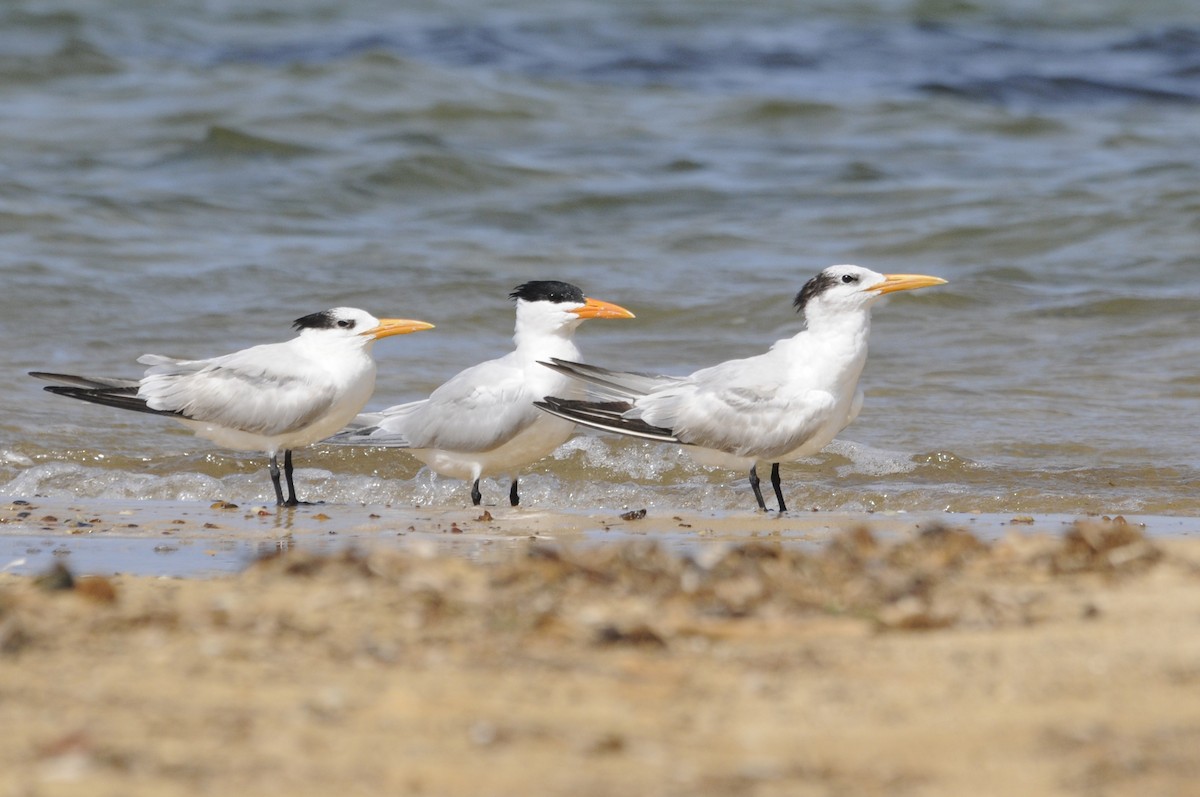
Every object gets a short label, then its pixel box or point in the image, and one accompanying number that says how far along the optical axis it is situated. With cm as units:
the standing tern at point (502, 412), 1338
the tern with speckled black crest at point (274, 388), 1339
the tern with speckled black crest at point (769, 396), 1291
